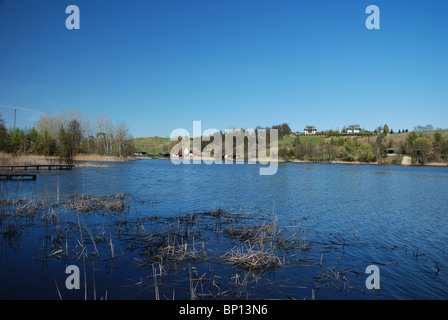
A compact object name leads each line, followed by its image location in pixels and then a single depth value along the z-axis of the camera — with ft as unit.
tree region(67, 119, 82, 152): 241.80
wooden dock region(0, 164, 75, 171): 133.22
